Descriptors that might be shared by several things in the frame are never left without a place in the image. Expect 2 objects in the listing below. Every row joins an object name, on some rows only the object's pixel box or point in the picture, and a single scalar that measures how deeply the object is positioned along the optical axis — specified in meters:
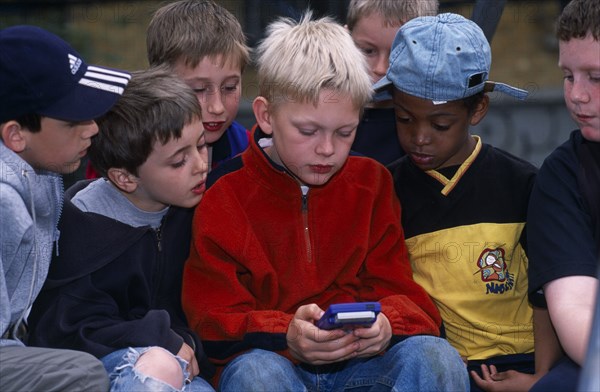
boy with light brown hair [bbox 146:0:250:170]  6.95
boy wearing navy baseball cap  5.12
